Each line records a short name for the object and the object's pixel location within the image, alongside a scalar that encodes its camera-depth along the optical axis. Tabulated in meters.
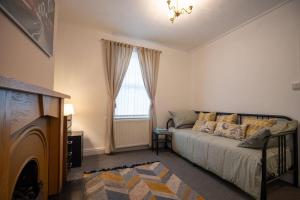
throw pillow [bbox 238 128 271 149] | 1.63
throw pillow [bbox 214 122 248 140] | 2.23
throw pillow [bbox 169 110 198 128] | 3.28
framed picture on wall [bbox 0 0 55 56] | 0.89
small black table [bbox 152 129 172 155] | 3.13
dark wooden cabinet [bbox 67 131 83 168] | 2.27
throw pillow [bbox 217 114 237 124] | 2.61
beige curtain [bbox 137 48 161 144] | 3.37
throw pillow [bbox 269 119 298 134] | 1.83
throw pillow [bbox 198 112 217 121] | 3.03
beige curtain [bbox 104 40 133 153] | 3.04
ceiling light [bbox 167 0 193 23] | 1.99
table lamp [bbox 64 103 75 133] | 2.42
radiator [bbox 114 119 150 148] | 3.15
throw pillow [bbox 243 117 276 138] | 2.06
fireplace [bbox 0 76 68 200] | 0.59
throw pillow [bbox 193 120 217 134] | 2.71
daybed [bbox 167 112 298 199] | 1.58
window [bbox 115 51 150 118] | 3.23
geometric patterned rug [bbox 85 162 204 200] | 1.68
